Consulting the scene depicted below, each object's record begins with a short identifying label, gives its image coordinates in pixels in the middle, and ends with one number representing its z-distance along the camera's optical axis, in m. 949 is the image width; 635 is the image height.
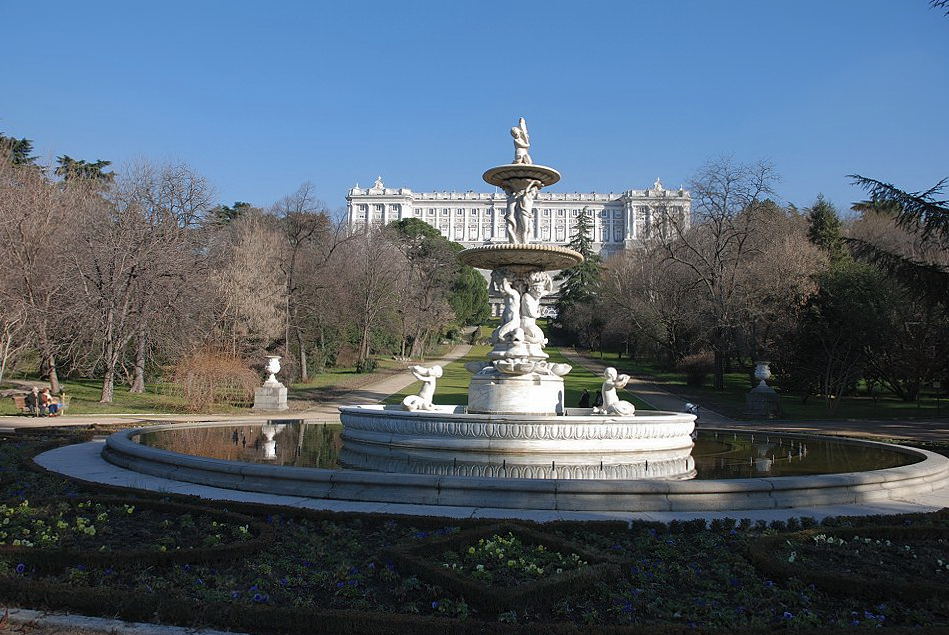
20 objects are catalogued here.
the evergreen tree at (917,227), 12.58
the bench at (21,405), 19.82
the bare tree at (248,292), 31.38
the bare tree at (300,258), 36.91
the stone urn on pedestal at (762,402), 24.05
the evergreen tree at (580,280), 67.81
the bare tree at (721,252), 32.88
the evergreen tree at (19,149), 42.38
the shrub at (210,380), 22.23
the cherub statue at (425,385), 13.31
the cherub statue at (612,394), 12.61
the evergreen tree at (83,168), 46.53
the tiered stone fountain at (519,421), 10.76
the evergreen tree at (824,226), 36.09
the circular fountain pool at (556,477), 8.06
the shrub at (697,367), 35.88
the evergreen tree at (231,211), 65.41
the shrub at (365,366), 42.93
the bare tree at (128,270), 25.00
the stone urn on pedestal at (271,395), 23.55
